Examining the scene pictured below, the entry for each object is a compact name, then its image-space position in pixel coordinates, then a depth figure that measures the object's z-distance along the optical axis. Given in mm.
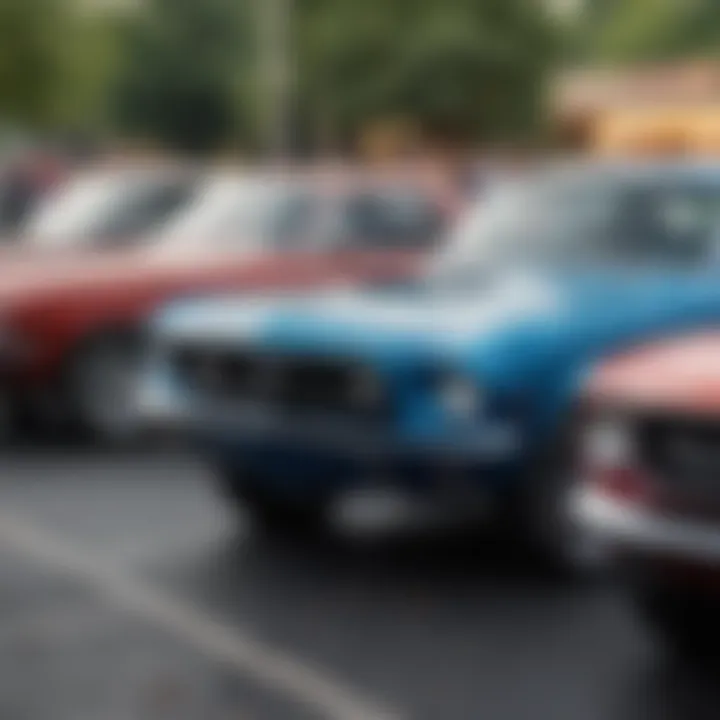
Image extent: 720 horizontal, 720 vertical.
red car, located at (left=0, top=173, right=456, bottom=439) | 12102
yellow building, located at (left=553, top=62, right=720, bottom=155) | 42062
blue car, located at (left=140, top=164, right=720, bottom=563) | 8203
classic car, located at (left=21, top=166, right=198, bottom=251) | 14375
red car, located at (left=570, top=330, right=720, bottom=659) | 6480
